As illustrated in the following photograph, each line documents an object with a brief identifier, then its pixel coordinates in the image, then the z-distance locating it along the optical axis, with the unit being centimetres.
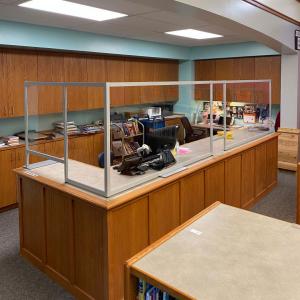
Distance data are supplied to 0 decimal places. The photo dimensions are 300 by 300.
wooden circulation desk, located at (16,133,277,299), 247
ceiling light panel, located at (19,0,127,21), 347
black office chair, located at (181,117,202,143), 502
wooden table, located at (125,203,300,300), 141
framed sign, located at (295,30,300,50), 530
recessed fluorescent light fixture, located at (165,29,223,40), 534
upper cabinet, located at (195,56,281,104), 557
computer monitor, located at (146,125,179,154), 332
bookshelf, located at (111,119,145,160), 284
